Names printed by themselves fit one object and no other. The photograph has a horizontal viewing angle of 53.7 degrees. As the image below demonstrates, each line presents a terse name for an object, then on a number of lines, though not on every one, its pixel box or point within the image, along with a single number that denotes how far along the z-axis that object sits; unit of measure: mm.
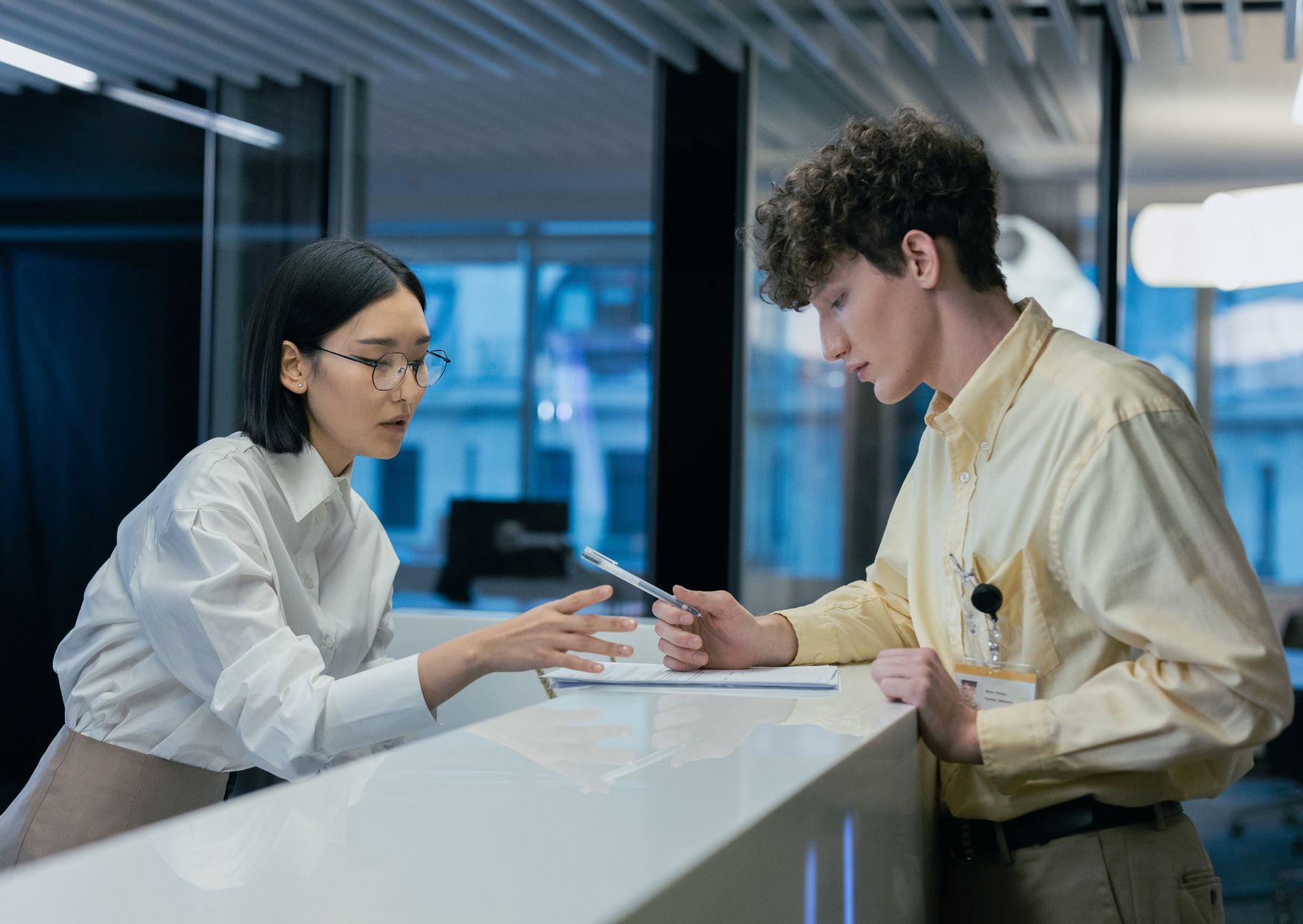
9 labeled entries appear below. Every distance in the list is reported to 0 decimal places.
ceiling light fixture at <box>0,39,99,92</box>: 5242
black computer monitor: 6953
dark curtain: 5707
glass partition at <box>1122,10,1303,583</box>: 4828
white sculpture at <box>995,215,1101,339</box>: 5113
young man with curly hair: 1470
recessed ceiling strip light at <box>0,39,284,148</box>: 5717
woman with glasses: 1771
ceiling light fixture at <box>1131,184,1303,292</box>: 4895
